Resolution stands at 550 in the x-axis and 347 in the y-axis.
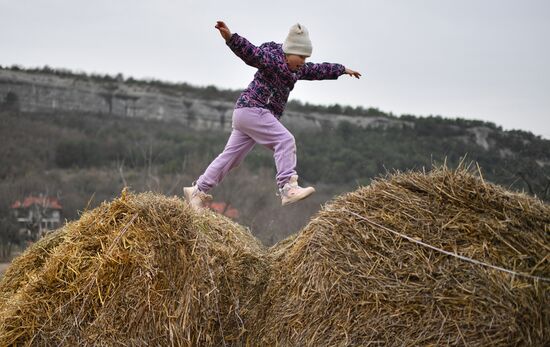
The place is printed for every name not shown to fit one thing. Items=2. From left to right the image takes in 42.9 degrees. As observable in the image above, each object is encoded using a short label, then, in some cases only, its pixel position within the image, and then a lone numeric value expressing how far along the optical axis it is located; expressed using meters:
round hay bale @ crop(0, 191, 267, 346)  5.07
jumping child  6.86
